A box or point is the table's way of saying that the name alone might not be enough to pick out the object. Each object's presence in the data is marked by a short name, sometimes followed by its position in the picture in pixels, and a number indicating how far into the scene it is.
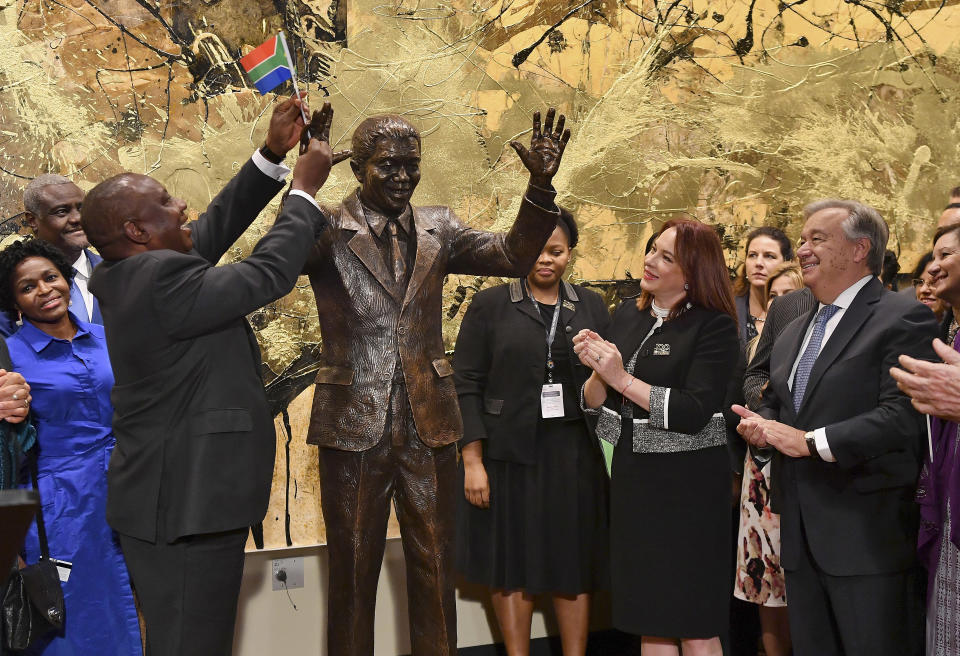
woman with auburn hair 3.17
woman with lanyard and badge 3.70
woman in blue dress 2.93
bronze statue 2.64
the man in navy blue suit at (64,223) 3.39
